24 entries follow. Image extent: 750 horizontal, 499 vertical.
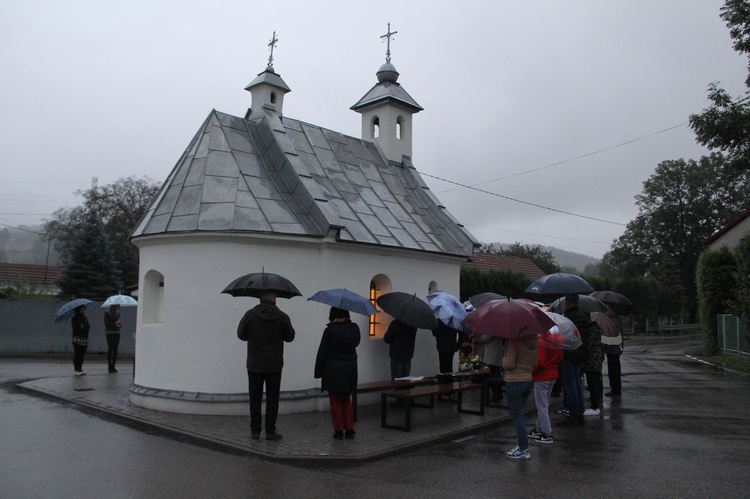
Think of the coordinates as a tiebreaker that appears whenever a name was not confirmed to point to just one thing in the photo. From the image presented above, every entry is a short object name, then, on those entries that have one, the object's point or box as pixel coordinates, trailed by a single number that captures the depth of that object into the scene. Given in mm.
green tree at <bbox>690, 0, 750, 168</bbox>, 15398
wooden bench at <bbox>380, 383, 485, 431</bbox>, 8984
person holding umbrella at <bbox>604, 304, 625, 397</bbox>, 12688
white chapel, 10422
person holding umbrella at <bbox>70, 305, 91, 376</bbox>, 14797
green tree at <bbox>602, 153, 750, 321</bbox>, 56094
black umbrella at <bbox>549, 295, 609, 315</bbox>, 10971
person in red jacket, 8109
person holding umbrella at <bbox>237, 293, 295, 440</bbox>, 8211
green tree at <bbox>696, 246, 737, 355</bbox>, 23234
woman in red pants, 8211
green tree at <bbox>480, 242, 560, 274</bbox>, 62719
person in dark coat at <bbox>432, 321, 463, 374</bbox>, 12438
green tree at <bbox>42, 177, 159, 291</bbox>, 44656
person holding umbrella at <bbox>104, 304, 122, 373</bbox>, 15461
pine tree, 26938
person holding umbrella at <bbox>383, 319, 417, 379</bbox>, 11344
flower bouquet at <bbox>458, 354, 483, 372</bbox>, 12961
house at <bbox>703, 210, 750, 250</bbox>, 28402
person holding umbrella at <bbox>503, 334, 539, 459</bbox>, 7402
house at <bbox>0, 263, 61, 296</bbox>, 26000
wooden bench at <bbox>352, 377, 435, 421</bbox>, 9717
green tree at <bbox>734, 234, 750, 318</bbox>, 18406
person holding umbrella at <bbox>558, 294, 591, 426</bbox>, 9555
